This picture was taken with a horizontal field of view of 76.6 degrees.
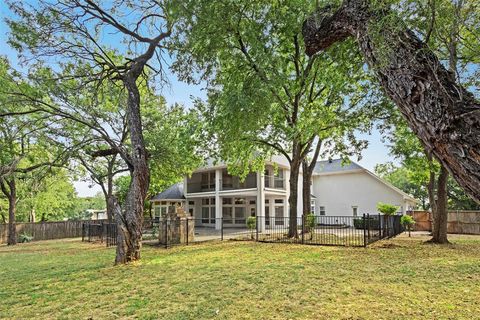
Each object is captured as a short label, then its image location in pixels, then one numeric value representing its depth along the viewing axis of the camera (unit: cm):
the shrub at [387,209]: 1812
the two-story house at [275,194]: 2473
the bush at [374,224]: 1622
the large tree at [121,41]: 928
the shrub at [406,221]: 1820
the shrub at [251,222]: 1944
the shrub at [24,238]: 1992
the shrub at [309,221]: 1587
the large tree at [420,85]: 172
